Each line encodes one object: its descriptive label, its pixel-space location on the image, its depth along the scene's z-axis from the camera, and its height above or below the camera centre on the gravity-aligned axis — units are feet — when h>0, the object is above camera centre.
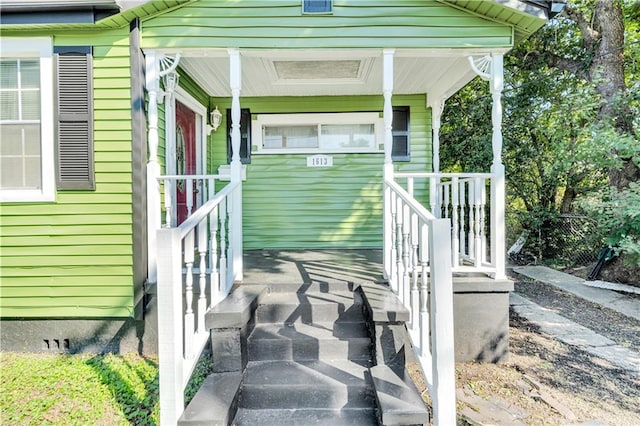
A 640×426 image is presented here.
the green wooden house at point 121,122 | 10.51 +2.66
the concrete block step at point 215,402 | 6.15 -3.68
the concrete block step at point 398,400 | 6.17 -3.62
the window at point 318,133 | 17.03 +3.61
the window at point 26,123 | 10.58 +2.66
